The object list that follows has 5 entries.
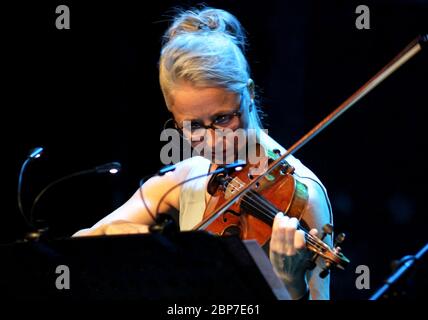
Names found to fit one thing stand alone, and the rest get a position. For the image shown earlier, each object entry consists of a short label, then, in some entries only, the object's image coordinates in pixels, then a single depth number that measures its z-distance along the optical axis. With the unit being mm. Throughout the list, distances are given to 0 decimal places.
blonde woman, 4707
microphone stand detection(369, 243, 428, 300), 4385
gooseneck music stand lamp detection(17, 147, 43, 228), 4602
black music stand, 4408
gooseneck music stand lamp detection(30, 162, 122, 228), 4580
